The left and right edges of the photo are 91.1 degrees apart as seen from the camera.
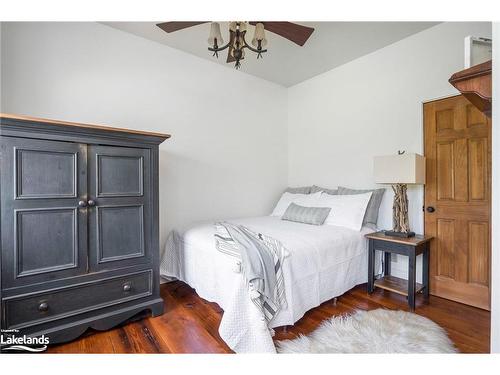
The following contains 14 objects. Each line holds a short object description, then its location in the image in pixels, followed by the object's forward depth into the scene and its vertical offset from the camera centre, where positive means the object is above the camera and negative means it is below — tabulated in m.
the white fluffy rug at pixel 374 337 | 1.58 -1.06
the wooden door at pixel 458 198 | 2.15 -0.13
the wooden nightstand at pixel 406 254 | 2.16 -0.70
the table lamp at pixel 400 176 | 2.25 +0.08
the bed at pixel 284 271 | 1.58 -0.72
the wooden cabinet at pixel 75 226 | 1.51 -0.28
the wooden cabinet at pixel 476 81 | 0.79 +0.35
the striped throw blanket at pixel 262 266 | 1.60 -0.55
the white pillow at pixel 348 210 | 2.59 -0.28
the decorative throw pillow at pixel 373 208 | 2.72 -0.26
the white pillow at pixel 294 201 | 3.12 -0.21
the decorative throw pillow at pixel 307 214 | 2.71 -0.34
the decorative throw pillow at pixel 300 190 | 3.45 -0.07
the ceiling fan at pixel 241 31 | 1.70 +1.10
